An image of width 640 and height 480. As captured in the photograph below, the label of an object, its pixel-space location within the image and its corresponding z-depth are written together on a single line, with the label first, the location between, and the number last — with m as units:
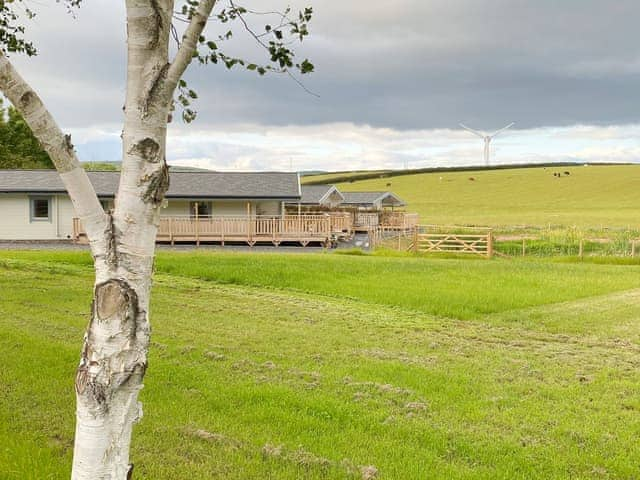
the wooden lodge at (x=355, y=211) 46.53
